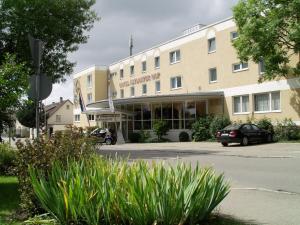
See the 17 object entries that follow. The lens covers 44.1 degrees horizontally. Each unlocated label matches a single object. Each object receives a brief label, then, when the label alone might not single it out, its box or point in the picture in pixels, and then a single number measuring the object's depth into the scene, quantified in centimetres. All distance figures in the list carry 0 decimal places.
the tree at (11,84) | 723
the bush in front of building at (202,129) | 3026
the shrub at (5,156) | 1149
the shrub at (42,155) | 552
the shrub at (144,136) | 3381
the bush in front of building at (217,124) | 2893
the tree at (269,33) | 2258
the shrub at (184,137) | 3199
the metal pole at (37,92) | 678
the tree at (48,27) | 1652
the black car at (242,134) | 2372
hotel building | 2737
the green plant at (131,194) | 449
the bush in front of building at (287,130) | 2446
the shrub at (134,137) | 3446
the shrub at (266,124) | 2580
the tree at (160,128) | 3263
